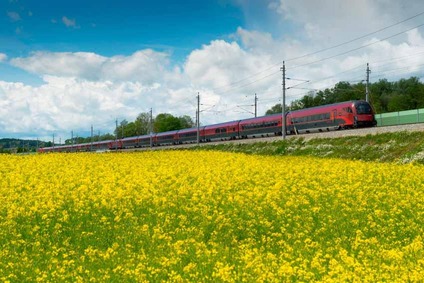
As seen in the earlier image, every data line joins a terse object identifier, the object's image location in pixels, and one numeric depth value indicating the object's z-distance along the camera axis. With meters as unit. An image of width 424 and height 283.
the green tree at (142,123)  183.52
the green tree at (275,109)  147.50
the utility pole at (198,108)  68.82
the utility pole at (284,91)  45.97
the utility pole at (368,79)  52.40
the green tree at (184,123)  191.52
